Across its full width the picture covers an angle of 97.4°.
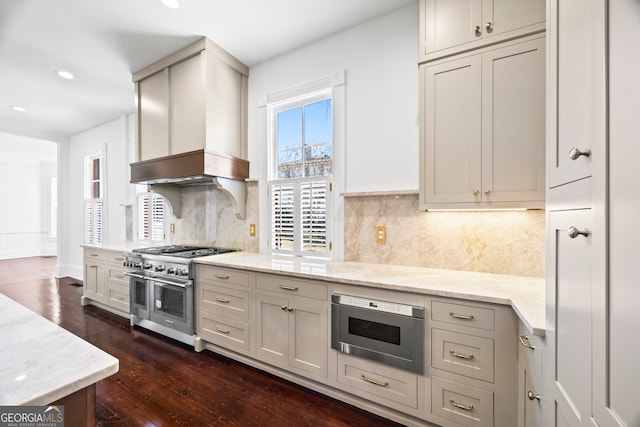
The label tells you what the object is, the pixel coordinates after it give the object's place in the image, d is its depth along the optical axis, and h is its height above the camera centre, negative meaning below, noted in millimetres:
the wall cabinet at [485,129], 1678 +534
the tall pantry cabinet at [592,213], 592 -3
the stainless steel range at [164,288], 2807 -826
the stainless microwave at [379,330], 1723 -784
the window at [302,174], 2793 +396
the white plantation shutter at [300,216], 2773 -45
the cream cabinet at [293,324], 2076 -882
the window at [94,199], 5277 +248
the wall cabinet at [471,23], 1693 +1216
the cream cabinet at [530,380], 1165 -773
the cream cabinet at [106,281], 3664 -963
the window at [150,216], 4258 -67
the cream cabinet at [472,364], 1495 -852
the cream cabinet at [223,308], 2465 -891
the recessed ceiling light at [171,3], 2289 +1718
